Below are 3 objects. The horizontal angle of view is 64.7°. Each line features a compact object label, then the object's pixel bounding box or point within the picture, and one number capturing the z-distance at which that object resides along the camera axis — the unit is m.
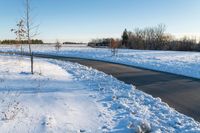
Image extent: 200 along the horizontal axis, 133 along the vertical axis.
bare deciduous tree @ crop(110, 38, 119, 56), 24.10
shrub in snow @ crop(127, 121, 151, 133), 3.48
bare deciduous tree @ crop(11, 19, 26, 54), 9.16
